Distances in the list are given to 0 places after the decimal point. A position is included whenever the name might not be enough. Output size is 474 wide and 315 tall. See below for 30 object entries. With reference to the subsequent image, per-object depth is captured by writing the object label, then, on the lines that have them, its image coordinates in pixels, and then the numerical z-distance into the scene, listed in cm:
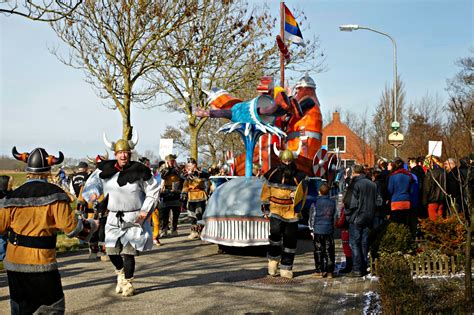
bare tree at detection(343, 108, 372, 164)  4830
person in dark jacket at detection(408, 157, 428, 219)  1414
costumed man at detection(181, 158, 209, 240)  1580
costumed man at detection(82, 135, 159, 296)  888
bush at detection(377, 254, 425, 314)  601
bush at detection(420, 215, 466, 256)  1024
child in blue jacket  1031
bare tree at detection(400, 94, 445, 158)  3061
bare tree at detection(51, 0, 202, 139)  1859
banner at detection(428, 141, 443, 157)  1587
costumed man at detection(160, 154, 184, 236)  1565
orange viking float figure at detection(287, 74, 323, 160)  1672
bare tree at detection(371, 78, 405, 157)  4103
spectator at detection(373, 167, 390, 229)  1227
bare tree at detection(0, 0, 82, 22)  1085
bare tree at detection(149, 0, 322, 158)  2267
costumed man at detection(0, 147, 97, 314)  584
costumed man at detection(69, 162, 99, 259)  1139
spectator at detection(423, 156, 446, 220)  1361
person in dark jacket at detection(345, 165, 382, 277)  1030
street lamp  2122
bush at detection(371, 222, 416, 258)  1045
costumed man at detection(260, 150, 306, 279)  1042
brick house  5668
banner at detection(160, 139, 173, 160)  1978
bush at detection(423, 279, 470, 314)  686
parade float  1209
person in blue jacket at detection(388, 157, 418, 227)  1286
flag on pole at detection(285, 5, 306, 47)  1727
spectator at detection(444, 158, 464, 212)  1308
